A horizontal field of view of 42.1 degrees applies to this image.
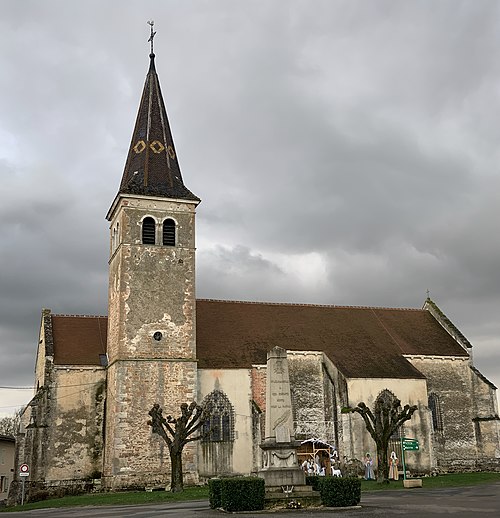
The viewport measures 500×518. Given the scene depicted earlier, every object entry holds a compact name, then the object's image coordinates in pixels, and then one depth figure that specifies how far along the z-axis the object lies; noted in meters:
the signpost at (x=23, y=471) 28.23
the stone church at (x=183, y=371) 33.75
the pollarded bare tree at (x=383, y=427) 29.08
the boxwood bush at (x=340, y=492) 17.81
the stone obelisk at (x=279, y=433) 19.05
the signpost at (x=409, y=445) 29.66
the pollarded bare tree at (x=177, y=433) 28.30
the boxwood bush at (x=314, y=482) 19.88
